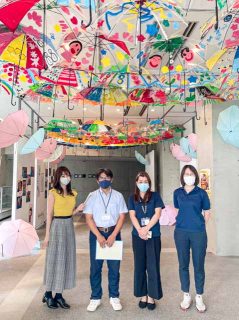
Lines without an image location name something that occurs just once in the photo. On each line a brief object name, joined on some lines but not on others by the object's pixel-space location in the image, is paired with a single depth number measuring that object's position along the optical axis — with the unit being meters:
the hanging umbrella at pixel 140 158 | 11.14
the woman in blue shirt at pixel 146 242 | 2.94
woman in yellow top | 3.01
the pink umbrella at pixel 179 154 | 7.44
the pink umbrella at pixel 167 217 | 6.87
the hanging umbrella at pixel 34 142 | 5.29
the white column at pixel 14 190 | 6.33
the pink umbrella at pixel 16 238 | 4.30
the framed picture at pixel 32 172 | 7.82
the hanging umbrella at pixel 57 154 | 8.32
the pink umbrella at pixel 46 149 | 6.88
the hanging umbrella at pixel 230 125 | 4.59
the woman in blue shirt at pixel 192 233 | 3.04
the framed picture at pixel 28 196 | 7.38
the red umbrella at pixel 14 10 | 1.88
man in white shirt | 2.99
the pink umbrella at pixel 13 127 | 4.14
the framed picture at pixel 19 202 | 6.61
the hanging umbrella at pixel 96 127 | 6.88
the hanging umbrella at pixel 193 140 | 6.56
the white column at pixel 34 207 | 7.95
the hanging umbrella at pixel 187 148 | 6.86
